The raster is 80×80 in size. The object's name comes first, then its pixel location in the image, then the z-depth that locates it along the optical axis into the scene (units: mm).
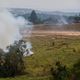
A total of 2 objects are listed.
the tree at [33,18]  148250
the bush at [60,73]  35112
